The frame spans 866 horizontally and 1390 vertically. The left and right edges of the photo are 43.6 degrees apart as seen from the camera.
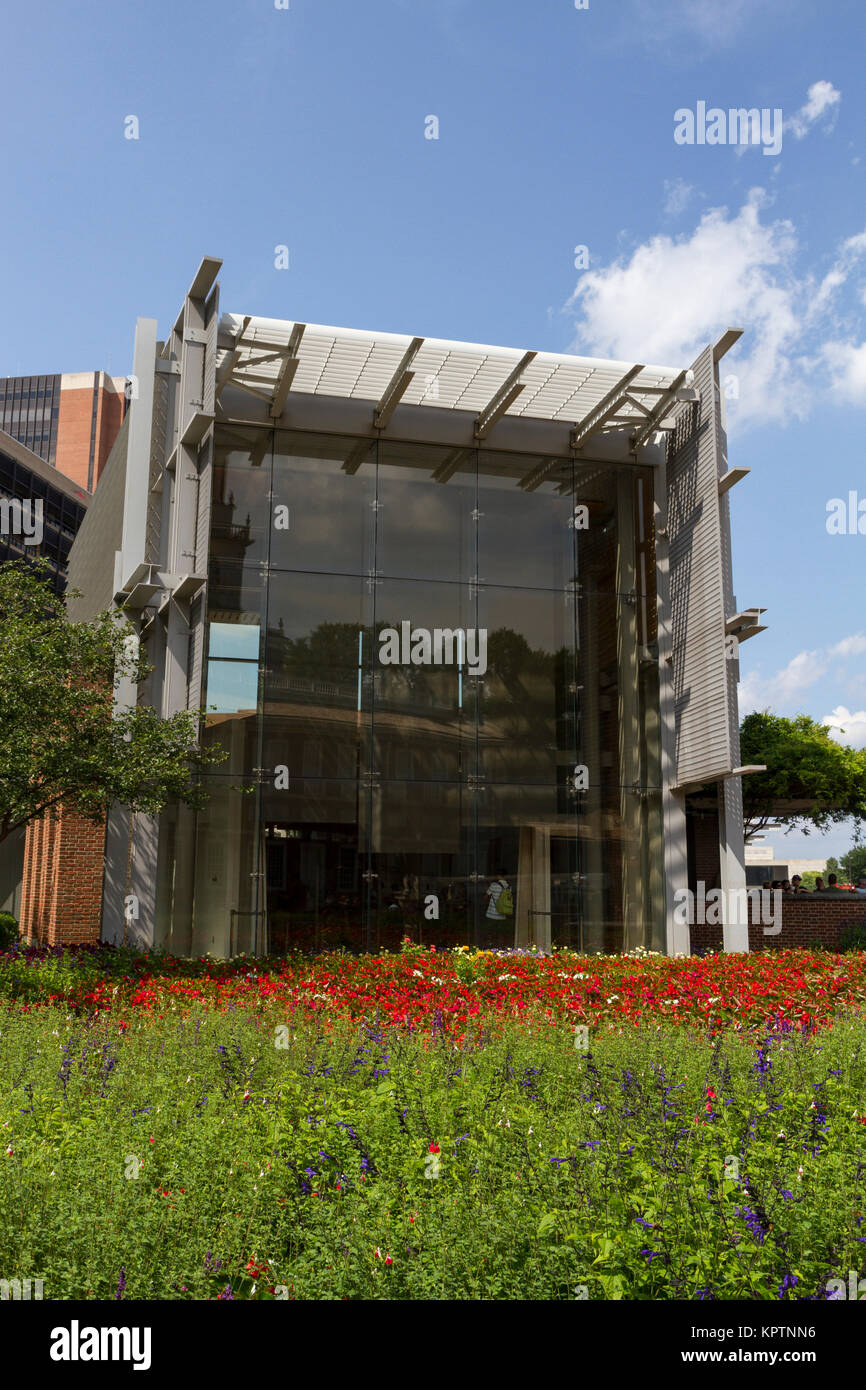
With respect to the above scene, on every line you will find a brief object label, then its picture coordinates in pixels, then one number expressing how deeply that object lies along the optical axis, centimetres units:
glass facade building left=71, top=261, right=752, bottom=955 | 1619
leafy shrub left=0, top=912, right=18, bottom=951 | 1941
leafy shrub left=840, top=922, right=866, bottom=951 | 2189
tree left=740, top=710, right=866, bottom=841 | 2919
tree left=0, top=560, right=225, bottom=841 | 1257
